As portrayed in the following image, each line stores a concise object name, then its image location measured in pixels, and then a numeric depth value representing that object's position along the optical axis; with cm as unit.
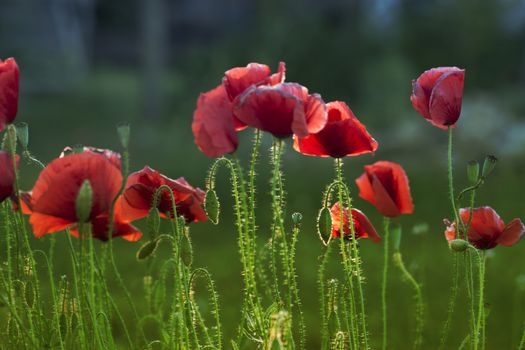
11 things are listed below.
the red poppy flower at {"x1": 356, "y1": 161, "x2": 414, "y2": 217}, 236
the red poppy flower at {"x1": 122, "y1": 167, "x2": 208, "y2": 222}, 232
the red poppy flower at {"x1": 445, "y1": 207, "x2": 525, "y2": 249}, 237
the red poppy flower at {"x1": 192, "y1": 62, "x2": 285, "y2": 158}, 226
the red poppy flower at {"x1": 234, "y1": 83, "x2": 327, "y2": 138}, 224
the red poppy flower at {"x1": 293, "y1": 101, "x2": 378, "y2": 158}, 231
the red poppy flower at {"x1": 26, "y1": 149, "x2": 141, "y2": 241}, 222
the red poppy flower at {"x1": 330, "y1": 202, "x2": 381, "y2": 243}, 236
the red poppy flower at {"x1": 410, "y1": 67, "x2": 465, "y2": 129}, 232
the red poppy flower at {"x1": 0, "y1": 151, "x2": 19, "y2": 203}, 226
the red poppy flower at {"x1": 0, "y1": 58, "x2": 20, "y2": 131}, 228
